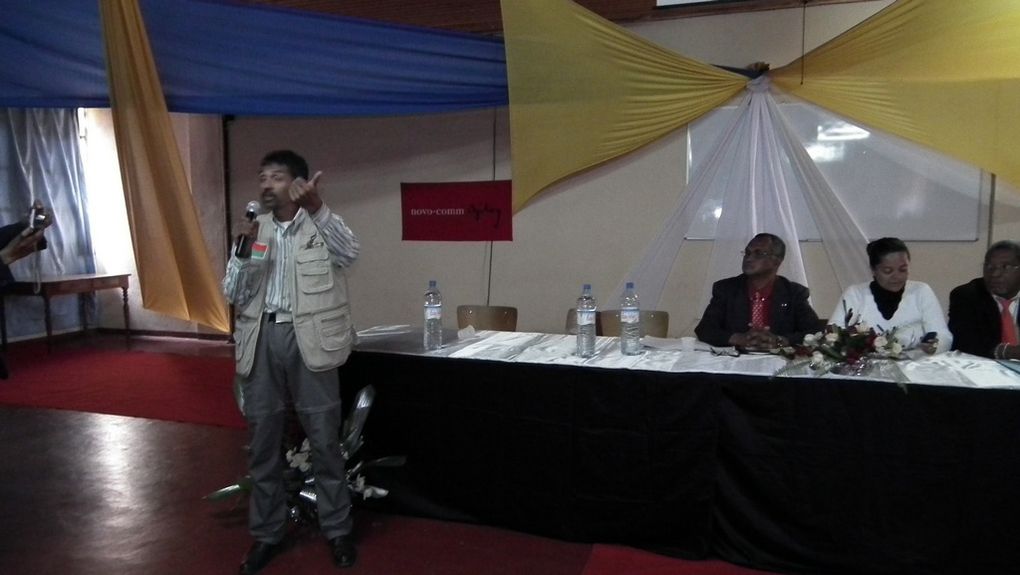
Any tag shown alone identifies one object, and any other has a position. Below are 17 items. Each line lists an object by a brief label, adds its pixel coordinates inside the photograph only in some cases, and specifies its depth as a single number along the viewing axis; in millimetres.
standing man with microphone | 2201
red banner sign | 4988
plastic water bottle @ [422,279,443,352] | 2754
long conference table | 2100
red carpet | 4340
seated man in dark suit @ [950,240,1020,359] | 2551
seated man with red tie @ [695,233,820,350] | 2777
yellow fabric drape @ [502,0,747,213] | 2896
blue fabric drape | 2885
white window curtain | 6188
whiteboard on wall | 3900
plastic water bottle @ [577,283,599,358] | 2575
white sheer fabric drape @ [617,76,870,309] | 3193
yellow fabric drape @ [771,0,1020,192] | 2592
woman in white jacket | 2598
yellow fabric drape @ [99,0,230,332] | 2805
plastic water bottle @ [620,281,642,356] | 2561
